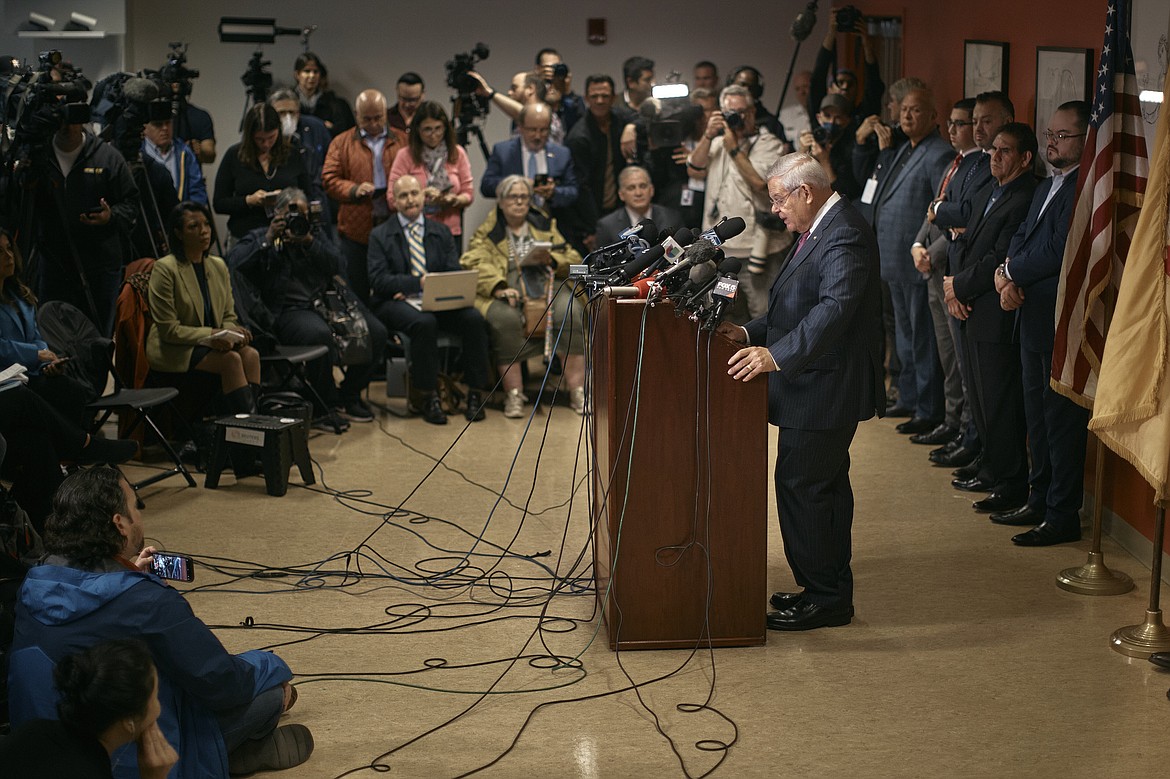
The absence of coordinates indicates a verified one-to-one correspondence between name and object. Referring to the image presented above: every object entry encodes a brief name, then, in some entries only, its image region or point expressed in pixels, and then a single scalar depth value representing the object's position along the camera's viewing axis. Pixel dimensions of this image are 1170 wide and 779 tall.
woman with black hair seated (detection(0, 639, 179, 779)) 2.39
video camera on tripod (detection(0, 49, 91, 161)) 5.99
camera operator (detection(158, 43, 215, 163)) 7.66
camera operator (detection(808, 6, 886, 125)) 7.93
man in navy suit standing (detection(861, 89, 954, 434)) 6.69
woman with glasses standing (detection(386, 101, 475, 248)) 7.87
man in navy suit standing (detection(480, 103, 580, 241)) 8.04
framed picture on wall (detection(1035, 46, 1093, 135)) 5.52
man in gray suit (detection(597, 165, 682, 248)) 7.59
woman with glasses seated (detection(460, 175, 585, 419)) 7.68
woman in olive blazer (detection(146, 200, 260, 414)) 6.32
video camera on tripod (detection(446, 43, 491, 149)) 8.49
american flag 4.47
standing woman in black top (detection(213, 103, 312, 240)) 7.57
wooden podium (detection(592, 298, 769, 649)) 3.88
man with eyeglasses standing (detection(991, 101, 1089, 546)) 4.96
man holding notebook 7.50
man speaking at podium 3.91
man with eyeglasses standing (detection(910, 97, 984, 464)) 6.12
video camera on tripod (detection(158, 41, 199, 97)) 7.64
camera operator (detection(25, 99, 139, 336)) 6.55
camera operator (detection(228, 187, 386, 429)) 7.07
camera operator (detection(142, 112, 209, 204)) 7.87
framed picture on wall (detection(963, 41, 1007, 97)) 6.60
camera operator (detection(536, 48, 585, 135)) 8.87
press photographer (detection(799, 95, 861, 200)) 7.80
